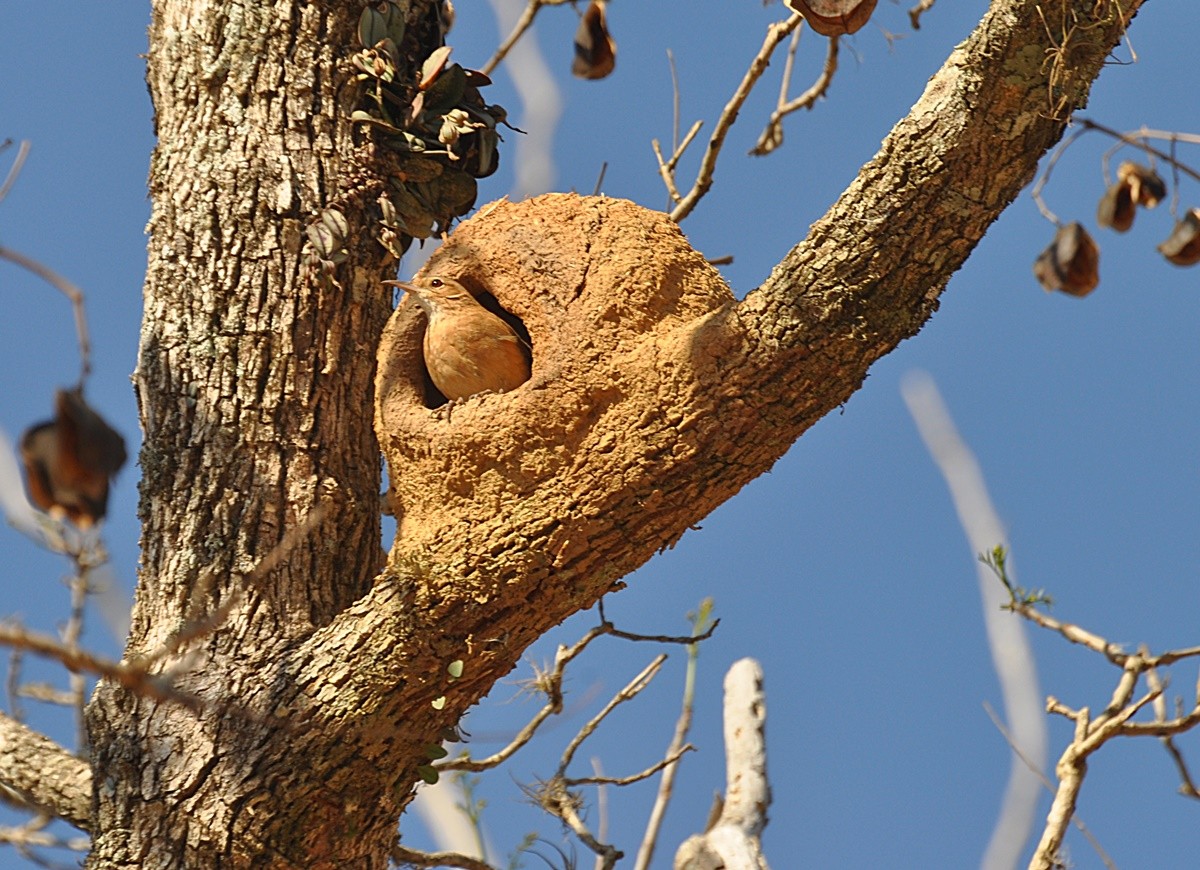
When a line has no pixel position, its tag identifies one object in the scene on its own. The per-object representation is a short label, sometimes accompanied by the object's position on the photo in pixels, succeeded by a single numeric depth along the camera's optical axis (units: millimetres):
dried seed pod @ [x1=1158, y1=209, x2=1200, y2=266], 9734
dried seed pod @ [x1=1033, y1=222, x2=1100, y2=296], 9609
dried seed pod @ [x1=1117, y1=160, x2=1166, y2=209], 10086
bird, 8977
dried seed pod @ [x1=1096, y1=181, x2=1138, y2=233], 10211
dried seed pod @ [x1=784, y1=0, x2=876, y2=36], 7270
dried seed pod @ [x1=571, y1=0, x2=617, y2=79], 12641
